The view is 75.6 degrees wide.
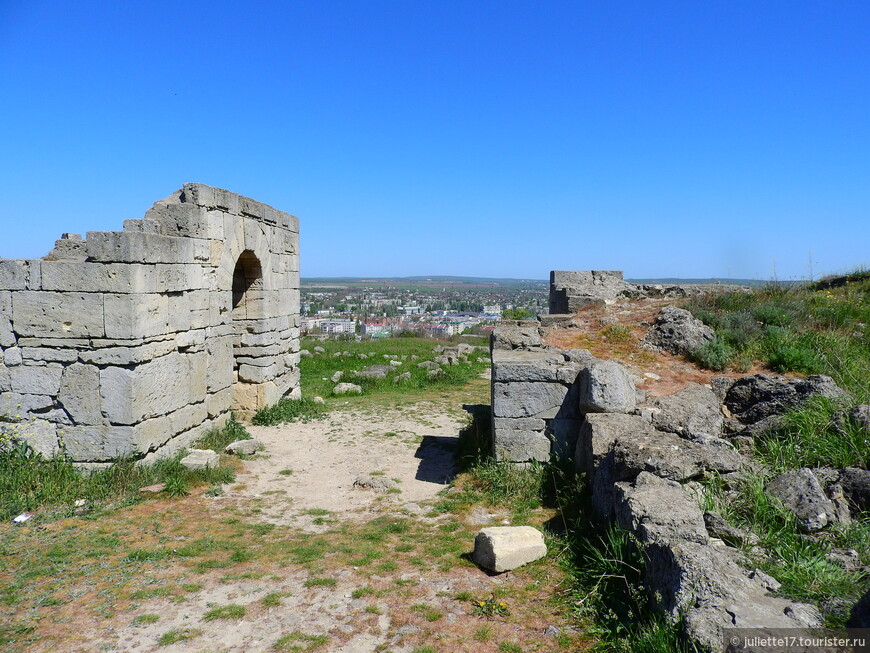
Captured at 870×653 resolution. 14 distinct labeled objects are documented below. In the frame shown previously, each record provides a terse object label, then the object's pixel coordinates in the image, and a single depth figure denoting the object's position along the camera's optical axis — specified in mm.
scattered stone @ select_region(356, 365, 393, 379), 14148
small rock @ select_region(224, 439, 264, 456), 8320
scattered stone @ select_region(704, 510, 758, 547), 3736
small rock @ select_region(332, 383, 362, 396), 12909
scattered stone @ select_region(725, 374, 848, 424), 5520
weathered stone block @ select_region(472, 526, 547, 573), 4504
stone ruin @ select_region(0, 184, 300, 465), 6695
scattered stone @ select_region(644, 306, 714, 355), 8211
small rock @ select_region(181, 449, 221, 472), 7133
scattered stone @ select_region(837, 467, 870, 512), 3936
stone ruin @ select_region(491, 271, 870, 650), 3062
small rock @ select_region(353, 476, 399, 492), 7098
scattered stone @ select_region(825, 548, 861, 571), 3287
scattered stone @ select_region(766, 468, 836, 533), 3791
